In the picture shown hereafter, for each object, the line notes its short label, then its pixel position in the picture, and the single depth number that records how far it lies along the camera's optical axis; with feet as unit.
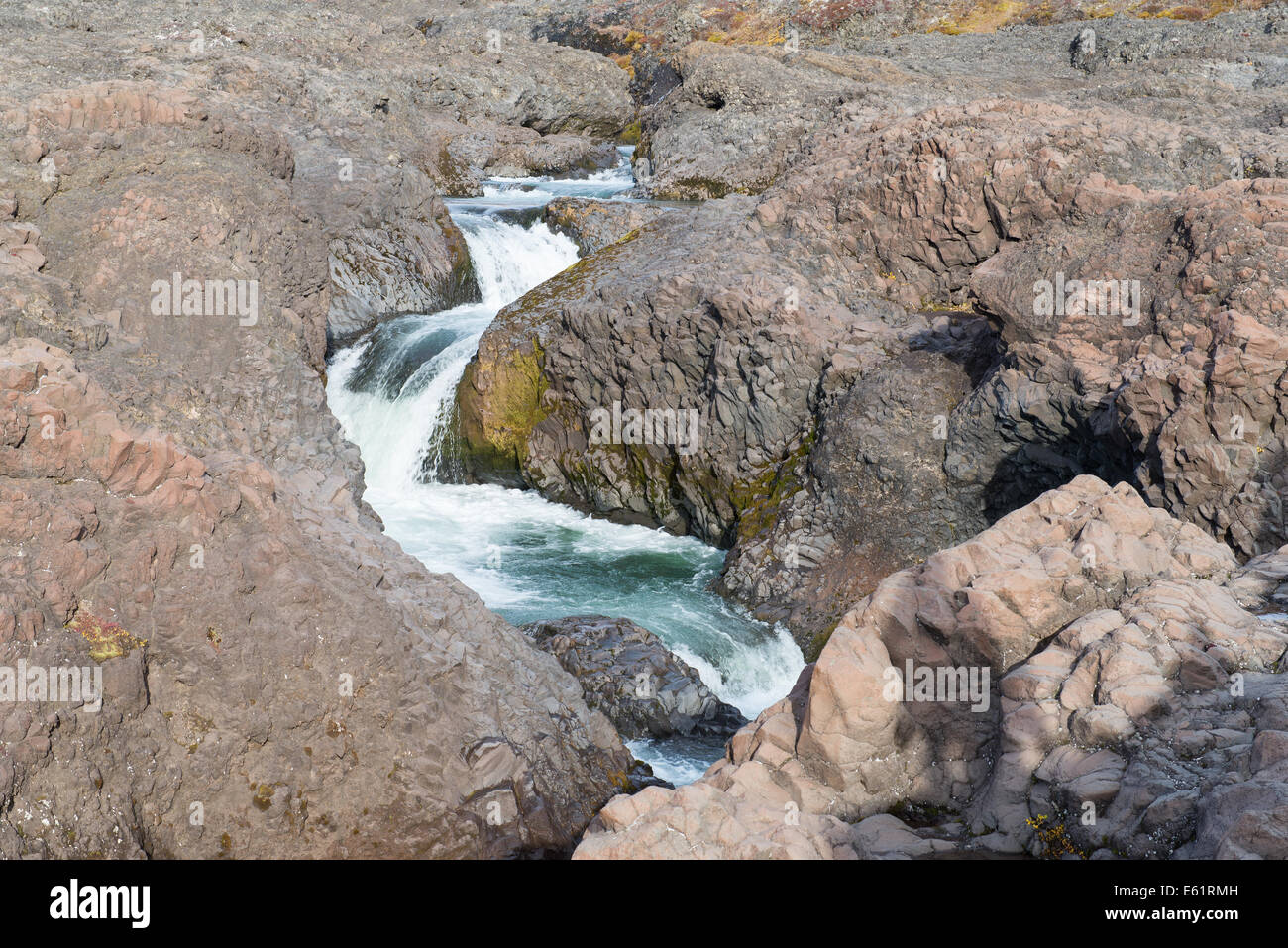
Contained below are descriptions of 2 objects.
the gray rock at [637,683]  45.96
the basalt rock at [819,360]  59.06
